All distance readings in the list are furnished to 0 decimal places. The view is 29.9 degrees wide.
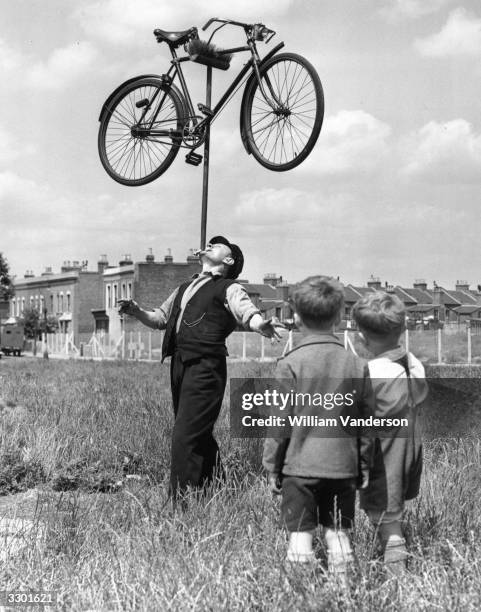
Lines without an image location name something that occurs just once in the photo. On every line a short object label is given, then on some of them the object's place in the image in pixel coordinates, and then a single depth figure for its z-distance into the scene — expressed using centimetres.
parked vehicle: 6088
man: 508
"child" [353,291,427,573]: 375
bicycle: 589
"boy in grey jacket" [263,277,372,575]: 359
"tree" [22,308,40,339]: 7388
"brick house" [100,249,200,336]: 6406
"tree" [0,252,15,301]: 5750
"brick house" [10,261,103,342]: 7369
